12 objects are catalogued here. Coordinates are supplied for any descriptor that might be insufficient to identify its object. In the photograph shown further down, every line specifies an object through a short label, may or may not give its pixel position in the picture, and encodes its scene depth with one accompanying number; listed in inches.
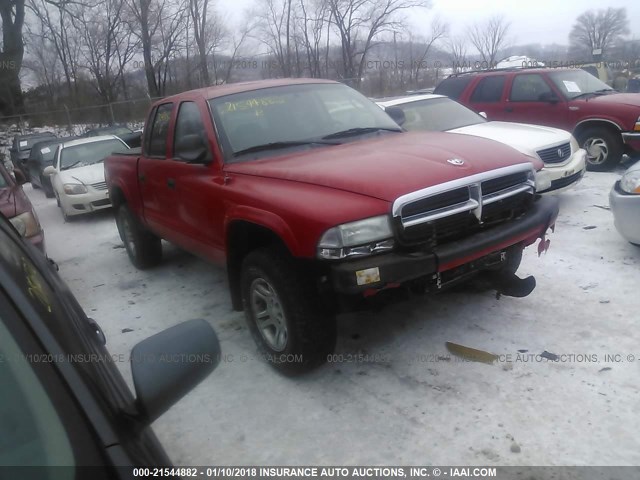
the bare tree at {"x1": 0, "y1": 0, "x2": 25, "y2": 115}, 1093.8
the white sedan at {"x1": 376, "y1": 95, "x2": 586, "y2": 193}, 241.5
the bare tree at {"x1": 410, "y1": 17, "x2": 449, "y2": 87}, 1164.5
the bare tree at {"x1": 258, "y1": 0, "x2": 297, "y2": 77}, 1168.8
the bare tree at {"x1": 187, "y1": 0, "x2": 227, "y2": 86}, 1069.1
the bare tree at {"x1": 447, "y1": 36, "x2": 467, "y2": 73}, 1068.8
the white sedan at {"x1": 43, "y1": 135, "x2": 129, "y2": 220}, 365.7
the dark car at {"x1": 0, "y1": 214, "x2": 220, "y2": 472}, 45.1
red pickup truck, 113.3
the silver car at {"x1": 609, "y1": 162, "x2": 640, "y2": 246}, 179.5
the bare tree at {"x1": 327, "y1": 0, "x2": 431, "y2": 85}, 1256.2
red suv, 319.3
